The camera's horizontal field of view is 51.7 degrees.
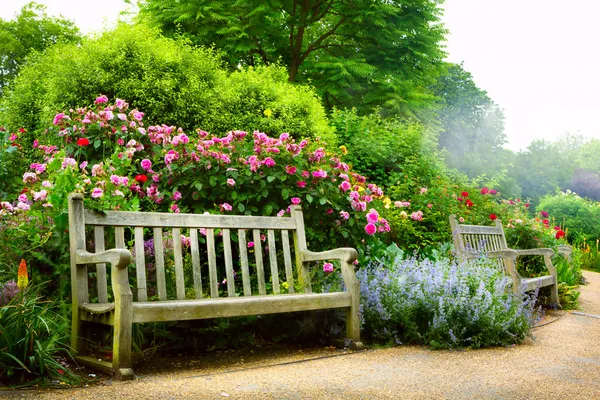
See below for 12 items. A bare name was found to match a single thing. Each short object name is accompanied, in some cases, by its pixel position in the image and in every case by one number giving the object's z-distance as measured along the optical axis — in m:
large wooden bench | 3.51
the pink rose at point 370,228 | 5.57
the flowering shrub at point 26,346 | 3.26
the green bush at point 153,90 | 7.89
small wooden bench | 6.21
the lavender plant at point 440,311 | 4.89
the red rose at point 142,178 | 5.44
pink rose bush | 5.28
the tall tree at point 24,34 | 25.31
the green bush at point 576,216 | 18.31
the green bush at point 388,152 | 9.94
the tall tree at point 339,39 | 14.85
